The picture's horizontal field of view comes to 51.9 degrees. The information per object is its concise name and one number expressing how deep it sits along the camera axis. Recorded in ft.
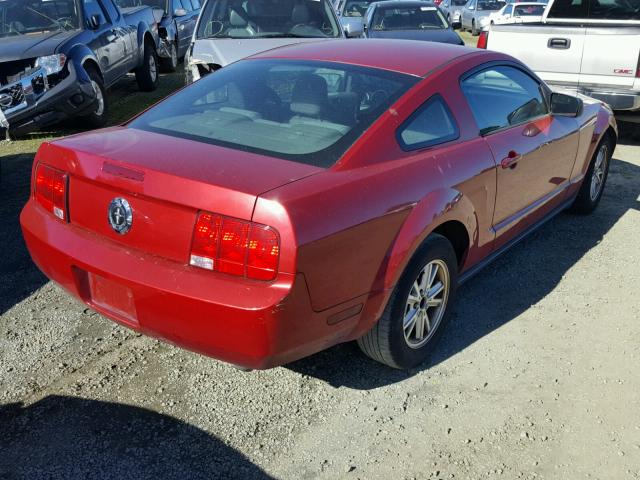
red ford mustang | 8.17
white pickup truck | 23.40
